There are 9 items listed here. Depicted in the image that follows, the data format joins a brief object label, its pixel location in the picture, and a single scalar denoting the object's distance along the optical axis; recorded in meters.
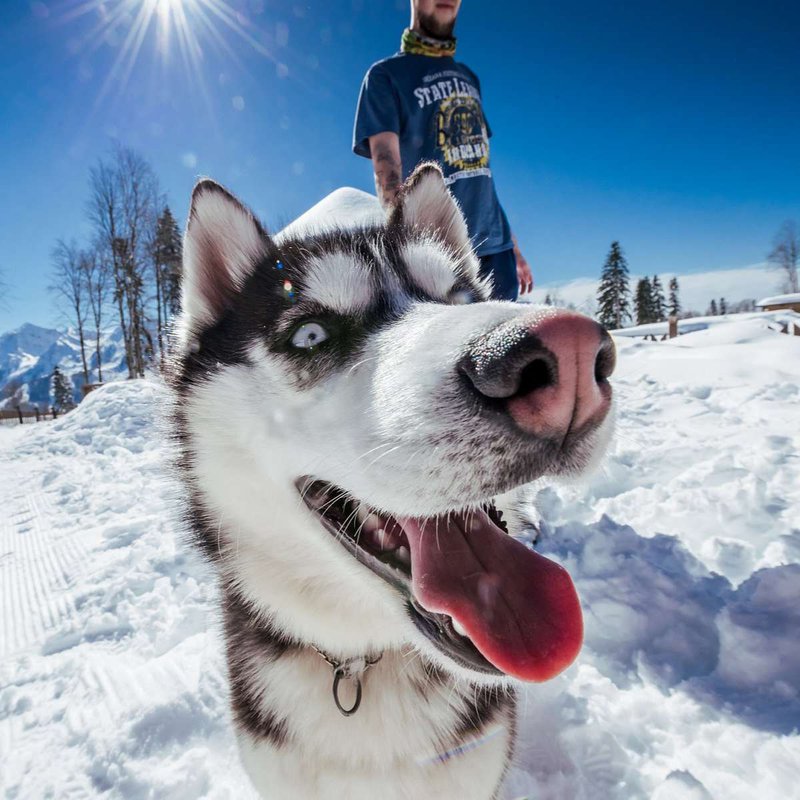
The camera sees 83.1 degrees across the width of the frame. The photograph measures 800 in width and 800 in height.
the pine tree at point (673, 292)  72.44
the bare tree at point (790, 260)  56.03
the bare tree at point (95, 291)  25.89
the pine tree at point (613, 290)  52.18
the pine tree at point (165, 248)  22.58
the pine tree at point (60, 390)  55.06
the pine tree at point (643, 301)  56.50
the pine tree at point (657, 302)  57.44
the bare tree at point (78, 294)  26.44
